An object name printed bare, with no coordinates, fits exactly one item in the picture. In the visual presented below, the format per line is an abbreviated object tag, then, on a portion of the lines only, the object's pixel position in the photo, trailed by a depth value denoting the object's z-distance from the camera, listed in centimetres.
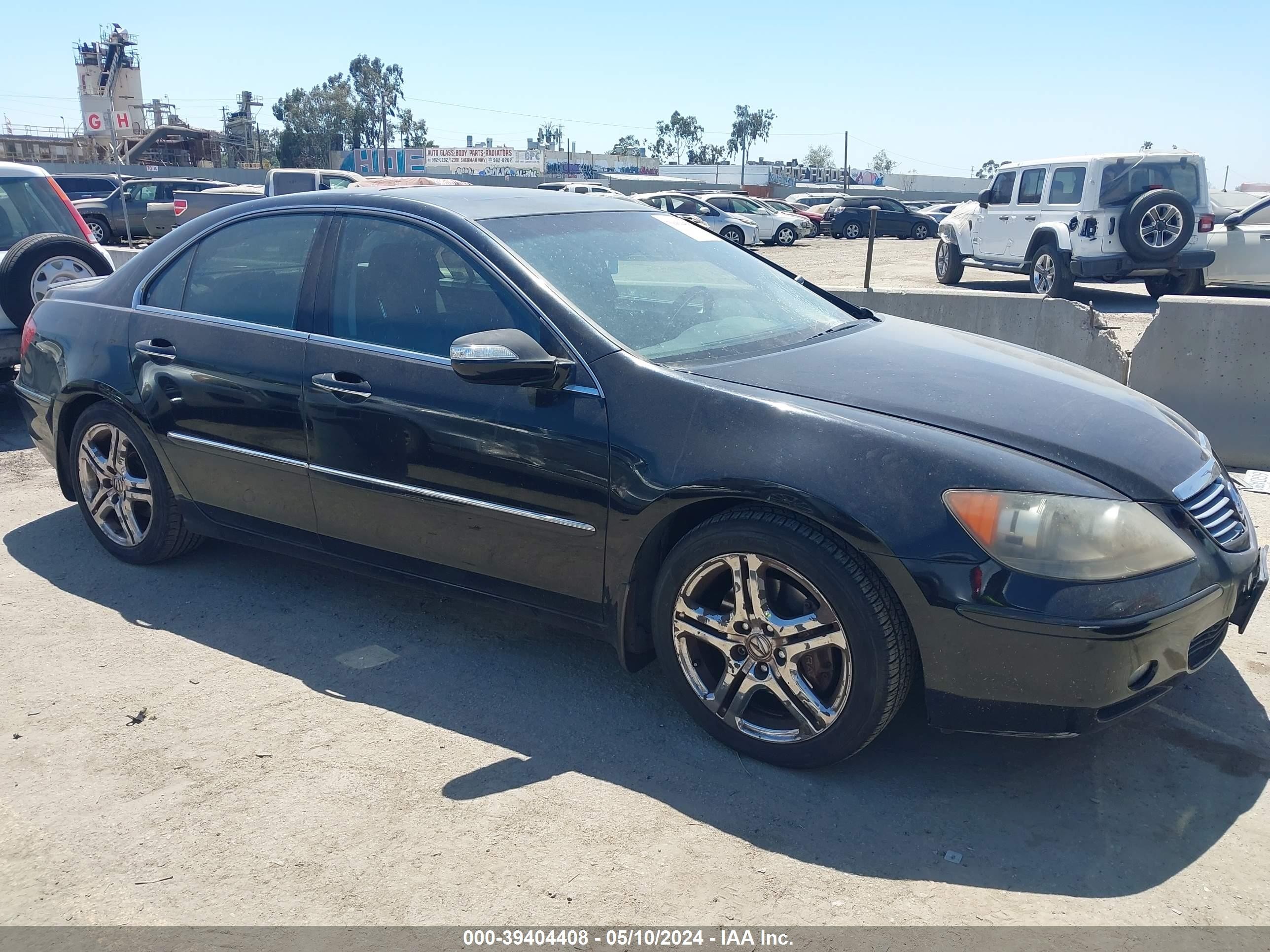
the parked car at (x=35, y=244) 688
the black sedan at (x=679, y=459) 273
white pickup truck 2044
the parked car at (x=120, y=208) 2486
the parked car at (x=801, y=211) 3508
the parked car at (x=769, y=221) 3156
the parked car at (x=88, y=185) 2611
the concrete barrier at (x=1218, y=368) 609
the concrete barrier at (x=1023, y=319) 677
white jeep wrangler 1295
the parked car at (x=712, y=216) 2923
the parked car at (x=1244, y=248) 1322
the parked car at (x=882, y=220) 3525
